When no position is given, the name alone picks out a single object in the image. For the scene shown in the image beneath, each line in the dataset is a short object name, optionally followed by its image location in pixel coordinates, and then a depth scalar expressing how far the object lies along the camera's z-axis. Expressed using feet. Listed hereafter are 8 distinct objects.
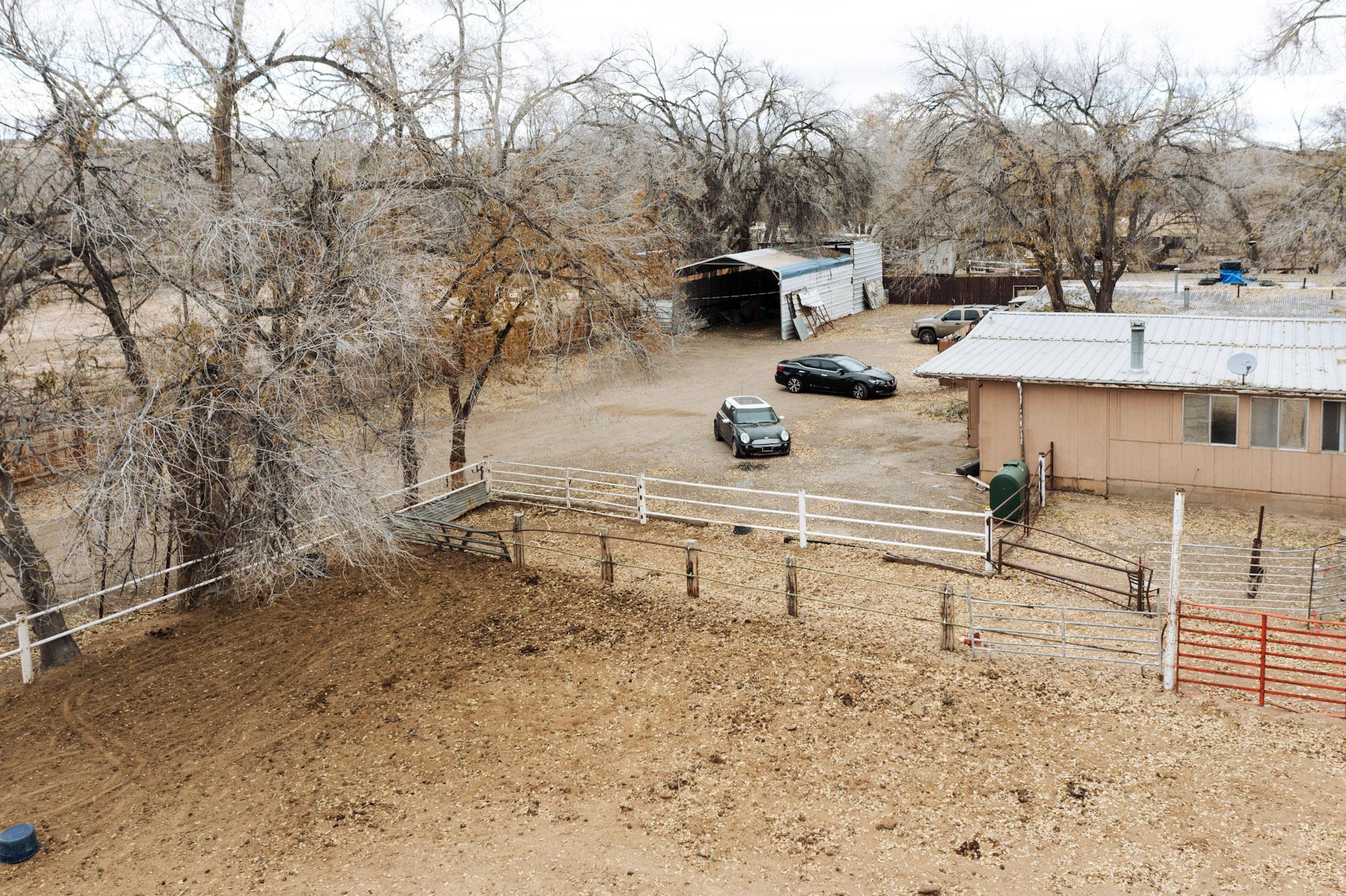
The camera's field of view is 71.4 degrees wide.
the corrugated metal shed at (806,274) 127.03
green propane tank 55.21
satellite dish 56.85
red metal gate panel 32.45
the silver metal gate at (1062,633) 37.22
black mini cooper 72.28
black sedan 91.50
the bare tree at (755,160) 145.79
